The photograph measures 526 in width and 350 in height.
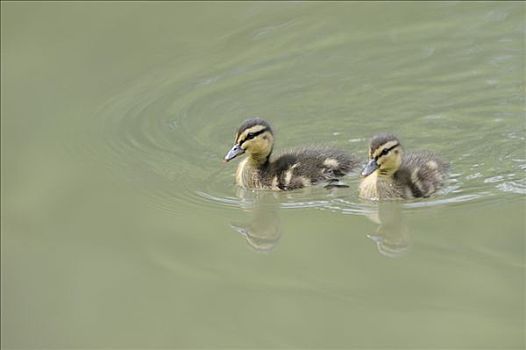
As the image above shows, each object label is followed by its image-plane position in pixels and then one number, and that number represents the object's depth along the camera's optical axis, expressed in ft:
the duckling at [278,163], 36.45
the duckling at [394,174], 34.45
